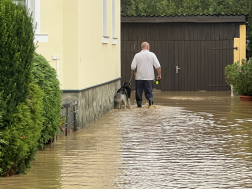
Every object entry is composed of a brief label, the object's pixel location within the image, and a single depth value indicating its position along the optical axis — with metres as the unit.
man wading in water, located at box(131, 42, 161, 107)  17.98
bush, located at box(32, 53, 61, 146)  9.56
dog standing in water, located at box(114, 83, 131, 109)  17.61
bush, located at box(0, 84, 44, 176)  7.42
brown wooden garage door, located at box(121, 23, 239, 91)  25.39
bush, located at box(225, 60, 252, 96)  19.69
